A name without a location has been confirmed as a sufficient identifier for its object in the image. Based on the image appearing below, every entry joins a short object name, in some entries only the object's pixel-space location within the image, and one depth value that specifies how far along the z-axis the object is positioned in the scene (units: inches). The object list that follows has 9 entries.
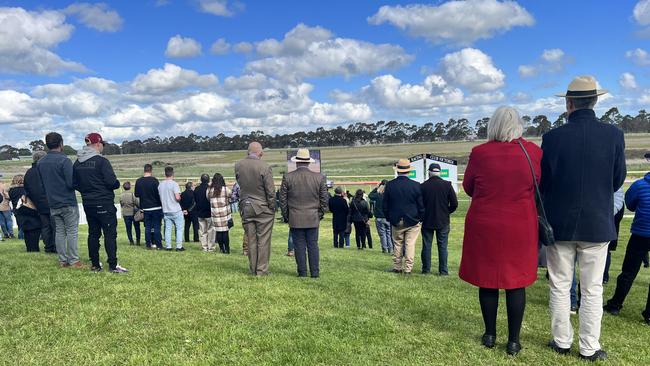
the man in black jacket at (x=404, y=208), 302.7
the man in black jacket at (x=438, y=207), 311.9
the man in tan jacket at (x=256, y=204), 265.6
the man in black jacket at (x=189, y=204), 495.2
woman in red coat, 144.9
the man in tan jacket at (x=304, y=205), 269.4
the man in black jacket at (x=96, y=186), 245.1
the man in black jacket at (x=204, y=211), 425.1
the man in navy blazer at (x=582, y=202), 145.6
